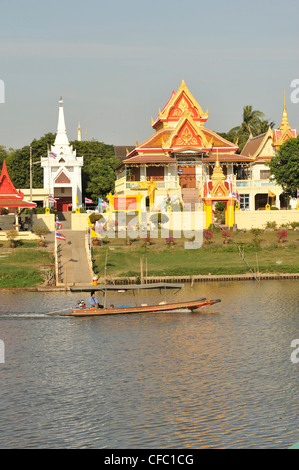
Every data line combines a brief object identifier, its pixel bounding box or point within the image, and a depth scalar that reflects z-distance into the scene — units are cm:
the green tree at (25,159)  10875
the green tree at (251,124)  11622
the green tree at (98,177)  10575
